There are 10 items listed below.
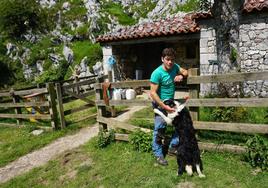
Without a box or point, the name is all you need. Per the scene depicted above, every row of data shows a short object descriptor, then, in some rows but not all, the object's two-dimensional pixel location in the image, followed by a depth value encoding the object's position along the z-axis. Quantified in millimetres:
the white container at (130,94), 8578
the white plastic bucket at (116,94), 8300
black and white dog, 3278
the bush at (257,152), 3278
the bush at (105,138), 4611
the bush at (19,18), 15579
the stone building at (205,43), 4902
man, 3412
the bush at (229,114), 4478
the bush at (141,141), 4111
